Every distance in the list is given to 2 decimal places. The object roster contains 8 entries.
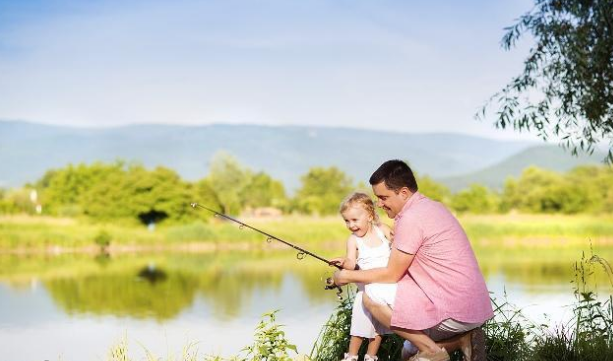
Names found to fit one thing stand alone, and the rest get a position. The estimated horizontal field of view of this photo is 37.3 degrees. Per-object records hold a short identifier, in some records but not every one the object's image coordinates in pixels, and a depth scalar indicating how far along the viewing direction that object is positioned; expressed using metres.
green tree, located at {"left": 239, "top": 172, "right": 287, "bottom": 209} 49.40
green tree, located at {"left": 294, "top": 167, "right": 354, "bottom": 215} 50.53
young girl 4.98
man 4.43
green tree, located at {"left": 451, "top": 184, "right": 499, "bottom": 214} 40.22
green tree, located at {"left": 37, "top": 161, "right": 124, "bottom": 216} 42.37
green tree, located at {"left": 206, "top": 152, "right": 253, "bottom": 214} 53.28
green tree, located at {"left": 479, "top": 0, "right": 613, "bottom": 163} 7.79
